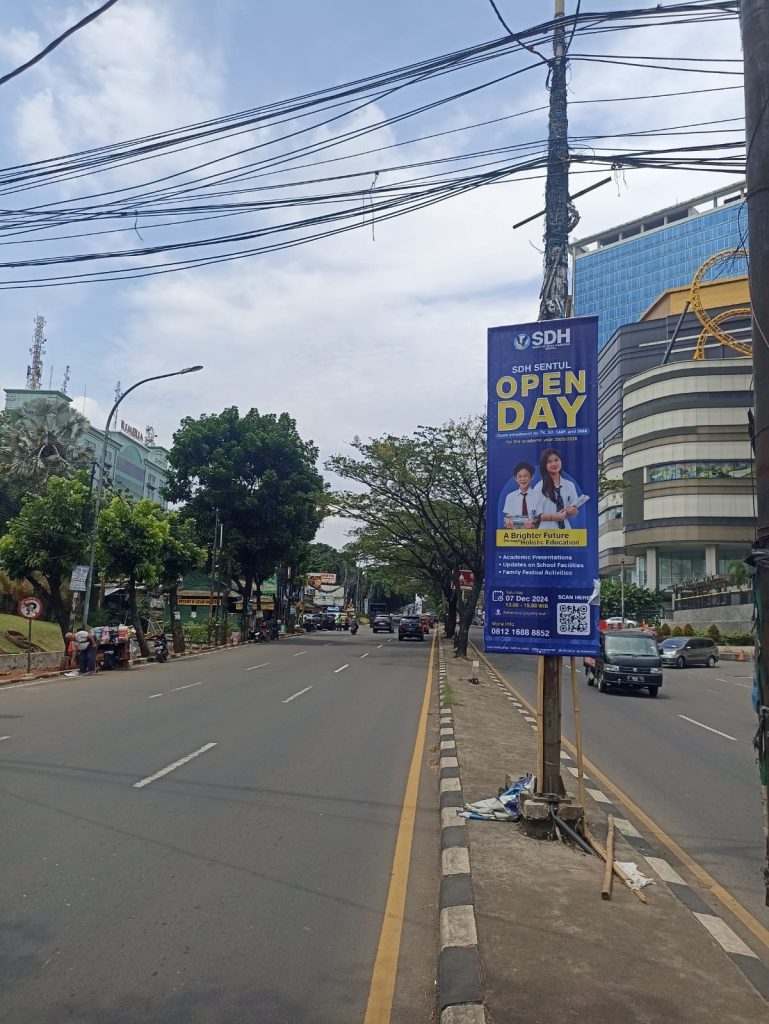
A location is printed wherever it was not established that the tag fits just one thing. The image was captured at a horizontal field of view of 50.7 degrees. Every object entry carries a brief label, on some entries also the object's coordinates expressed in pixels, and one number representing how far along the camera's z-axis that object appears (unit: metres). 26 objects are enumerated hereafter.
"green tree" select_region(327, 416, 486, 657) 34.12
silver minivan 37.47
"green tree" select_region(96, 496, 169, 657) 28.28
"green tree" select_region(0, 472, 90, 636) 26.25
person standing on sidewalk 22.89
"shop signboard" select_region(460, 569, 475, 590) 26.22
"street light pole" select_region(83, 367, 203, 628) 24.36
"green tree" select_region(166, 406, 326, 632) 43.09
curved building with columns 68.38
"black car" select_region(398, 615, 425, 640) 49.31
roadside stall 25.14
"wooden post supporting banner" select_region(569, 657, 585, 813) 6.83
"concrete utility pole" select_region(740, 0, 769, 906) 3.79
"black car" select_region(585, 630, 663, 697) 21.75
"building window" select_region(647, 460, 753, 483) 68.25
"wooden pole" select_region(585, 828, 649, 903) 5.46
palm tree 42.72
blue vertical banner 6.95
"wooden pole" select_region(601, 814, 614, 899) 5.38
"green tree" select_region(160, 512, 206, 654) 32.78
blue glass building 114.44
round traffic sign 20.62
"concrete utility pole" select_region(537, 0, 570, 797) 7.02
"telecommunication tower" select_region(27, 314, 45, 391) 89.56
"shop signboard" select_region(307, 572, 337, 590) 98.94
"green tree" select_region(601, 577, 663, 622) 66.06
